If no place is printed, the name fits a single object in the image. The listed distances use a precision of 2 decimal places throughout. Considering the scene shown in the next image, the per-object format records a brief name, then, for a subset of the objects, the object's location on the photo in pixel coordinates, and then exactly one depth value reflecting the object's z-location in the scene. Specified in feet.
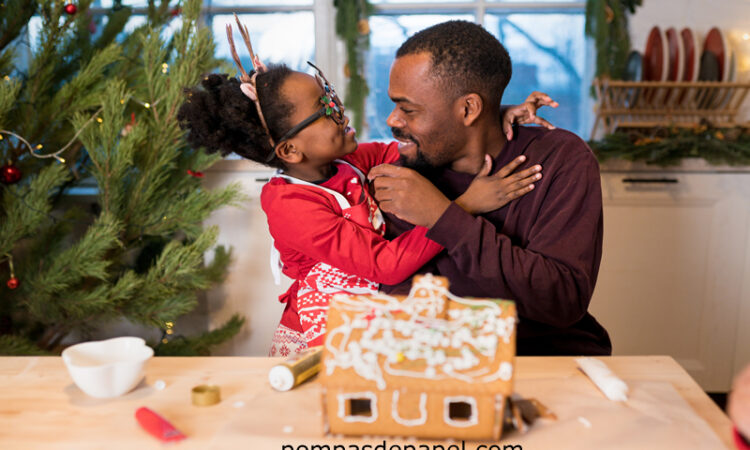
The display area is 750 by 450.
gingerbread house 2.43
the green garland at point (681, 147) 7.80
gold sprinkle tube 3.04
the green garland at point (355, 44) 8.93
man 3.89
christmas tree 6.18
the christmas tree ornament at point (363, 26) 9.01
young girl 4.31
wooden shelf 8.55
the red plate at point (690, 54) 8.35
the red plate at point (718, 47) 8.42
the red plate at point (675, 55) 8.35
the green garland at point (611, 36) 8.62
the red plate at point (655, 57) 8.34
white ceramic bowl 2.94
